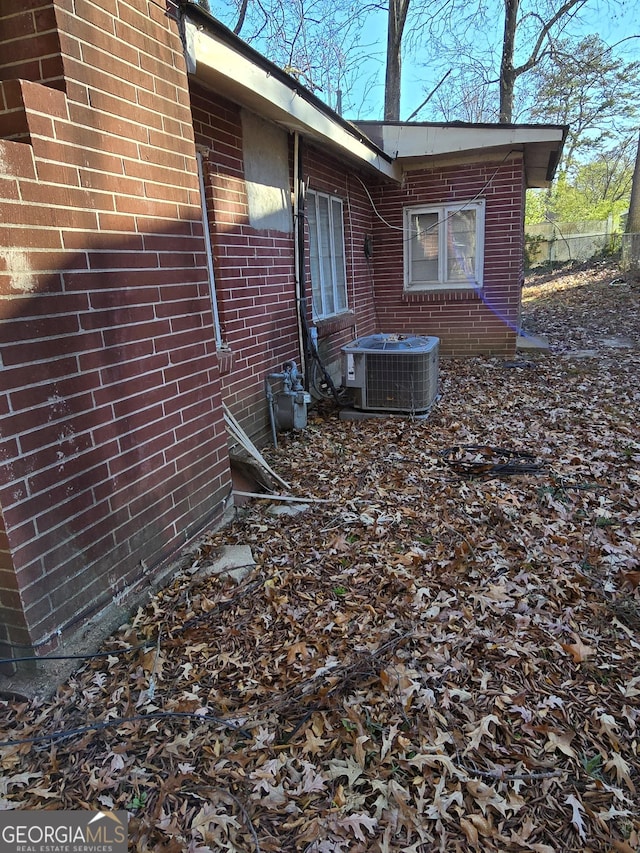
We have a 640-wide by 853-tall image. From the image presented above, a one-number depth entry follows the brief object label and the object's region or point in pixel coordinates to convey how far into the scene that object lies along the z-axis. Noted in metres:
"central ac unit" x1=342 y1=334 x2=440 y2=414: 5.53
